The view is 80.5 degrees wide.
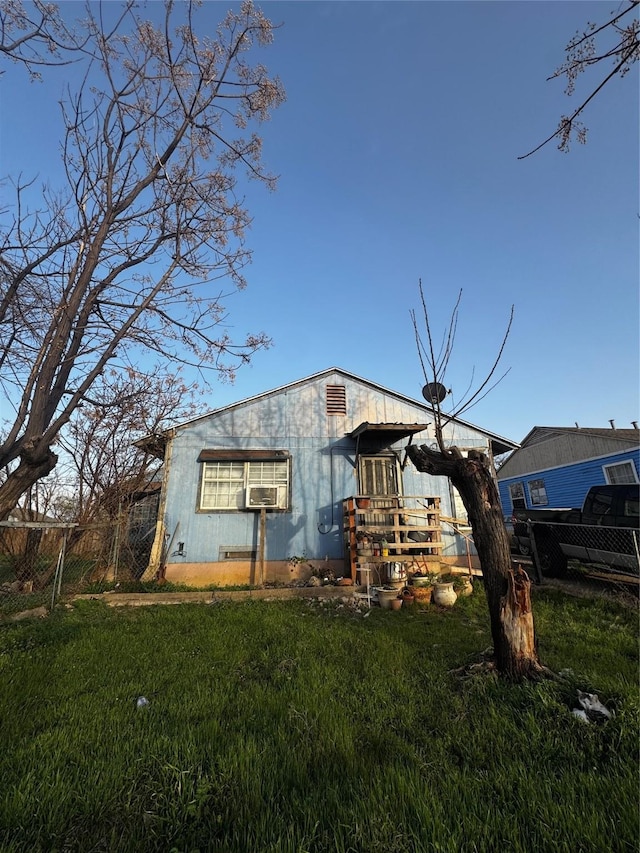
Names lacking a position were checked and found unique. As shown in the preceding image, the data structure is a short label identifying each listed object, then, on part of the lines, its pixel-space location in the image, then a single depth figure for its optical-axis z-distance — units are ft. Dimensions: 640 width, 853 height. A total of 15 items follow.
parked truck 27.99
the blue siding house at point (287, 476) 34.35
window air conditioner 36.17
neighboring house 55.57
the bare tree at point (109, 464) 36.96
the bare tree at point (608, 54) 8.53
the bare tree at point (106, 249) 14.01
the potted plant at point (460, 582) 29.77
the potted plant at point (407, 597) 26.21
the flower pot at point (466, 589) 29.45
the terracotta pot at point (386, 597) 25.94
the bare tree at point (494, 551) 13.25
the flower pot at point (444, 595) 25.99
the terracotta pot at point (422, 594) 26.43
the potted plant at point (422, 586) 26.50
